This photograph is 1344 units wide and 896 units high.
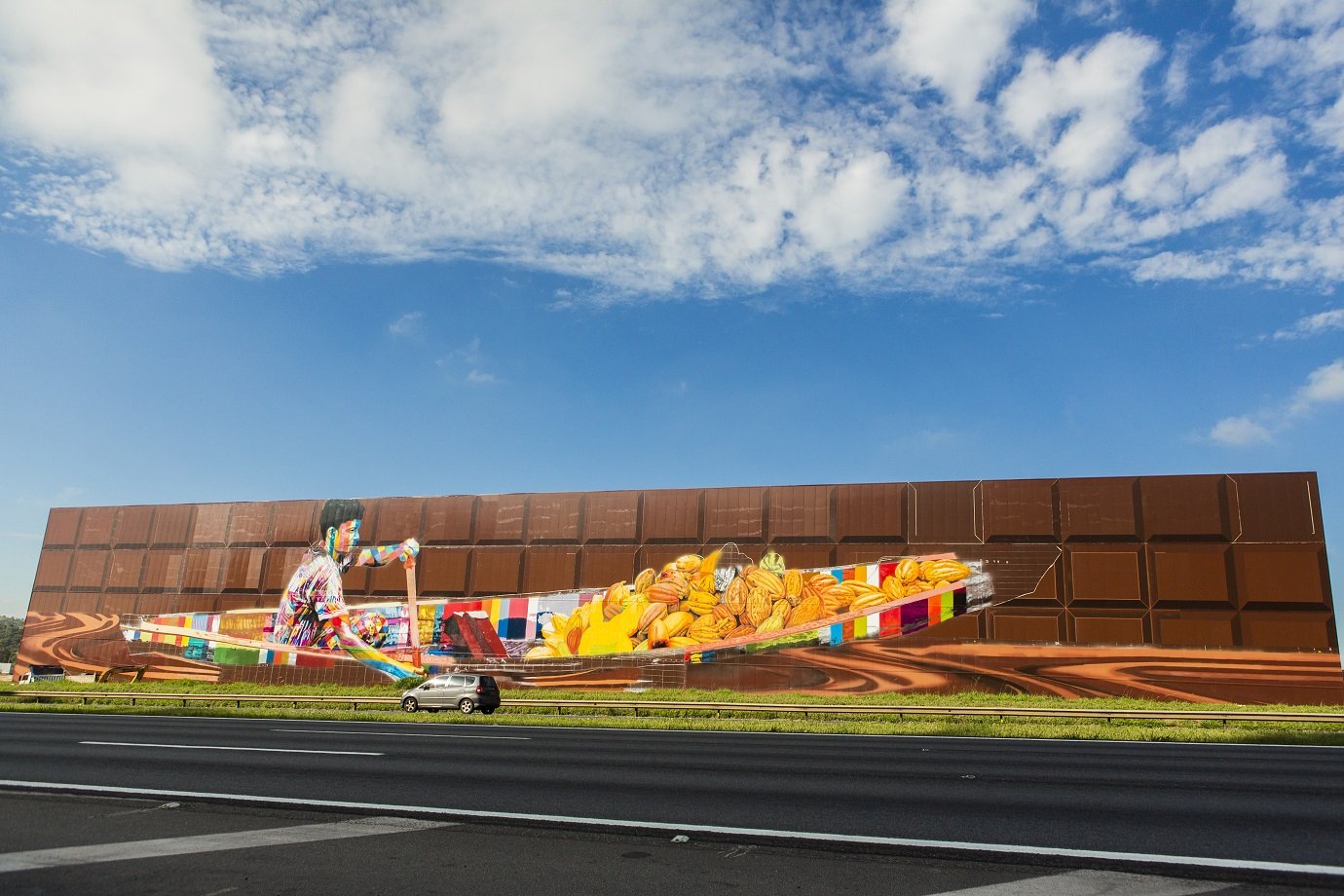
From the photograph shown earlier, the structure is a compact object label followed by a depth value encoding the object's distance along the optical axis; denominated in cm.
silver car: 2833
